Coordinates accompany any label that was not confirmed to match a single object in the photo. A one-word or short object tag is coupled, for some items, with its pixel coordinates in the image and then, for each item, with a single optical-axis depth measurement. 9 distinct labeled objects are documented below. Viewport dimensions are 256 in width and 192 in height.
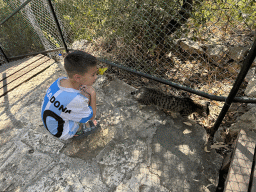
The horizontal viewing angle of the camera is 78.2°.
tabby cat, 2.60
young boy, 1.74
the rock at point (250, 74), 2.76
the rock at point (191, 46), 3.41
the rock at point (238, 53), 3.06
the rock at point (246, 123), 2.12
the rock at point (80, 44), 4.27
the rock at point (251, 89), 2.31
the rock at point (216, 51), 3.25
